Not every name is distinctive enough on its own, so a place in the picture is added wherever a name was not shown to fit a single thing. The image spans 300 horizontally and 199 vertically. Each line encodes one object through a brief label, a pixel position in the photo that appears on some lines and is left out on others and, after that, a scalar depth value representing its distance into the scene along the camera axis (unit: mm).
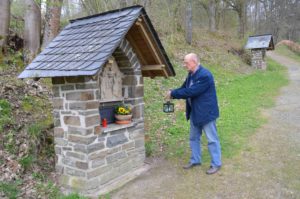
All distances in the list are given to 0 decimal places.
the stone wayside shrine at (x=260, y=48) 21595
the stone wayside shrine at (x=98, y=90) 4574
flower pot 5336
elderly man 4906
